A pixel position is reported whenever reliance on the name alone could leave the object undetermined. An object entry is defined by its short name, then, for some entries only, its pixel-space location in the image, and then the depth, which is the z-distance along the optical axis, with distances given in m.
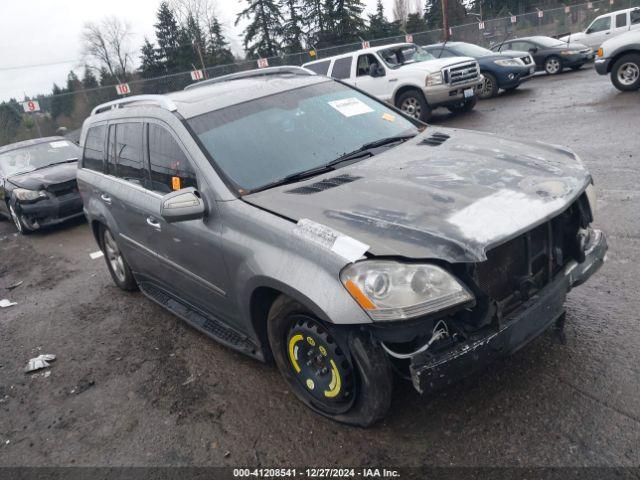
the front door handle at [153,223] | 3.91
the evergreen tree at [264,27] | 47.00
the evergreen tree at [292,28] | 47.00
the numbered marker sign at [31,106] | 19.08
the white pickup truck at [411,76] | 11.74
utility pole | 29.54
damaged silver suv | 2.44
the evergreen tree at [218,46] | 50.84
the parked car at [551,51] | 17.03
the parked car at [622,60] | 10.82
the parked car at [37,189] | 9.09
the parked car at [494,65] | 14.28
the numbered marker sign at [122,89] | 22.94
